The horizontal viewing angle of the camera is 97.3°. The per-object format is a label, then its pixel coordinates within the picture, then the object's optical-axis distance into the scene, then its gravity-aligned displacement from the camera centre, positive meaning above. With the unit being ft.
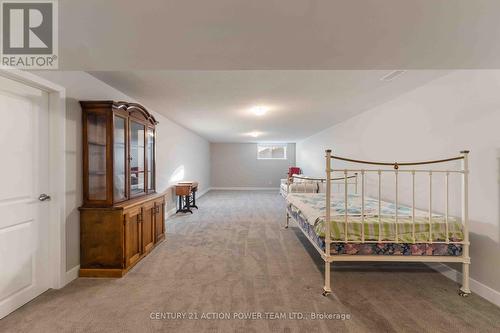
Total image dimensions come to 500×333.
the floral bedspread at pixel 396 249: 6.75 -2.58
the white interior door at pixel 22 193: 5.85 -0.79
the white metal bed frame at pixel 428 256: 6.66 -2.68
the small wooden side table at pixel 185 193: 17.10 -2.12
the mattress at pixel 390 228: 6.79 -1.96
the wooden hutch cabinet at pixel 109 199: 7.81 -1.23
